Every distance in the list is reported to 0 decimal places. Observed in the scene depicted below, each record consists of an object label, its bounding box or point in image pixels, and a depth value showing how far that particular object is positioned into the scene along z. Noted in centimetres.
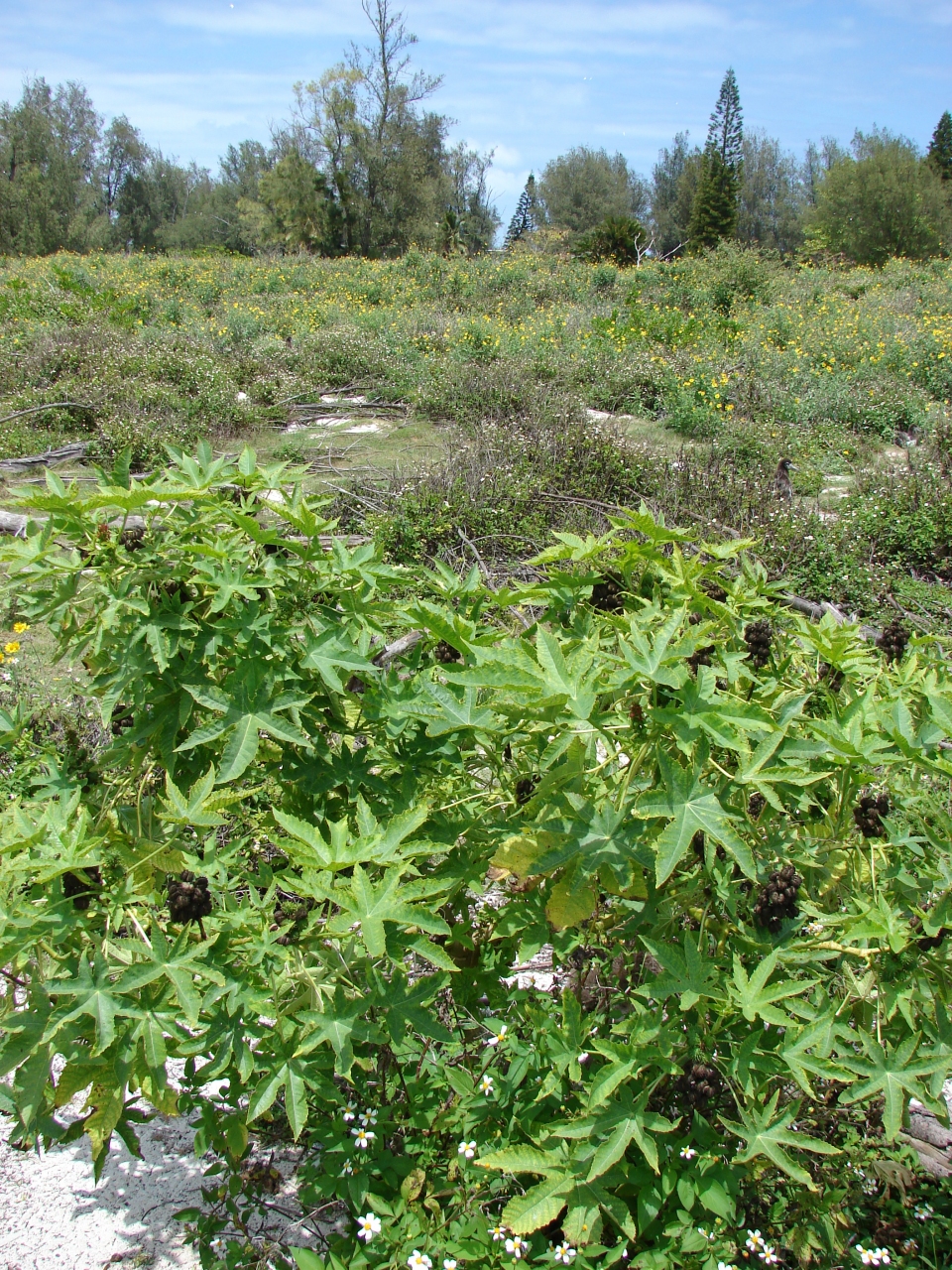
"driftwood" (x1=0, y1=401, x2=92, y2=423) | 780
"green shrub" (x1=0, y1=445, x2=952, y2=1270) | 123
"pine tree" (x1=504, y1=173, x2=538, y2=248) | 5203
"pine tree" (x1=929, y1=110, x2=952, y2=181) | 4022
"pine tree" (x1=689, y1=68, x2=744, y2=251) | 3547
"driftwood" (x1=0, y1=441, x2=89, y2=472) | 750
